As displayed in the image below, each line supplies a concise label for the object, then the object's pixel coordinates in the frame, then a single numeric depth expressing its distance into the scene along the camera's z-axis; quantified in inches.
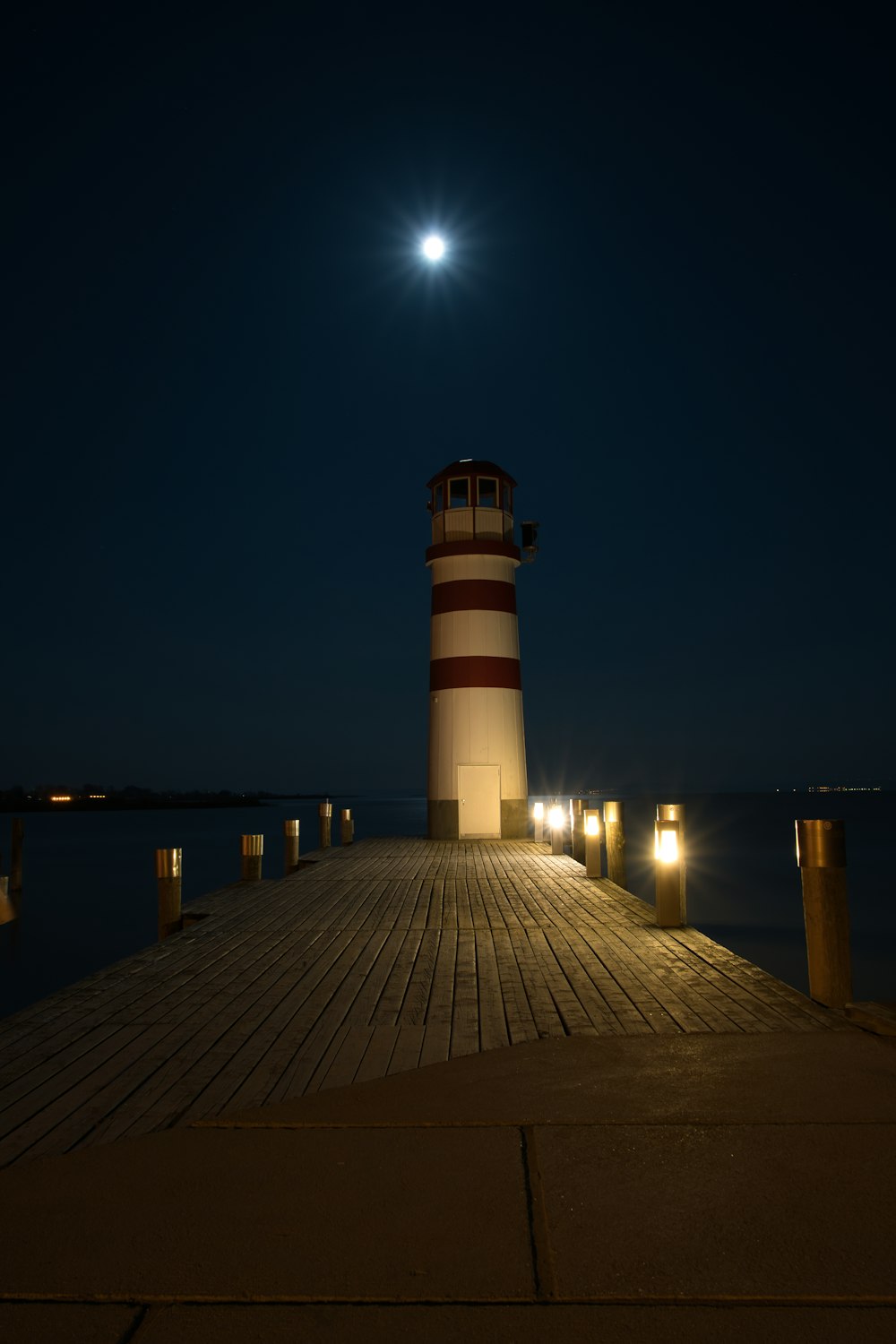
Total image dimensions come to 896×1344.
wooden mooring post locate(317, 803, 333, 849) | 774.5
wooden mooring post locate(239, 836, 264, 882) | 497.4
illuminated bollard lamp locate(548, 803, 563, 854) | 631.2
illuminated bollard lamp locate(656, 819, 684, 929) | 297.5
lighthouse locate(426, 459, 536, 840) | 721.0
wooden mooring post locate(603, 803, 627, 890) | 432.5
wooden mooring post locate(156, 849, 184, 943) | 369.7
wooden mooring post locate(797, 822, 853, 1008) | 197.8
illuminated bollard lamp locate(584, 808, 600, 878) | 455.2
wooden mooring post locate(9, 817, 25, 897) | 992.2
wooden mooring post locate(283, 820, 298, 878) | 574.2
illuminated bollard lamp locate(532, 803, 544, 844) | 714.2
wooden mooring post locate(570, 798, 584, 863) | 534.0
